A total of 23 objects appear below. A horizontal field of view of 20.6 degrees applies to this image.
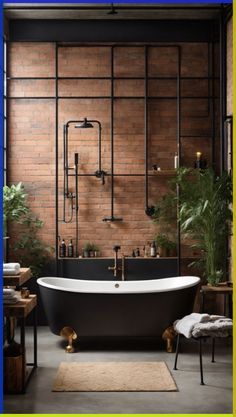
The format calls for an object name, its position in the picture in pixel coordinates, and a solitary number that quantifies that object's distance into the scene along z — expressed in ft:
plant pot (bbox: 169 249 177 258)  29.60
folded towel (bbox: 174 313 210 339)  19.62
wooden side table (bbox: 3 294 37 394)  18.11
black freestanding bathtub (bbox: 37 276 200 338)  23.95
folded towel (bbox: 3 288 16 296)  18.31
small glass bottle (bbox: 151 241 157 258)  29.50
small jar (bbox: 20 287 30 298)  19.86
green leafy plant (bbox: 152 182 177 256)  29.50
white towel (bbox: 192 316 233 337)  19.34
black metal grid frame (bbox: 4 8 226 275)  29.55
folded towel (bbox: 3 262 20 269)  18.38
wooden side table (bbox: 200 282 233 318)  24.11
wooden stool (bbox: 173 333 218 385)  19.21
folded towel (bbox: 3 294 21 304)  18.47
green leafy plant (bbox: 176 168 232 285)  25.56
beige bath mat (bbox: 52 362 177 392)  18.95
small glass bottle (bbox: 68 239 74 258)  29.58
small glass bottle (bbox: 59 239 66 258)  29.60
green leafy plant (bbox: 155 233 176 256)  29.48
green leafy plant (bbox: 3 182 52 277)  28.68
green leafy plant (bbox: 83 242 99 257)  29.55
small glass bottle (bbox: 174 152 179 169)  29.48
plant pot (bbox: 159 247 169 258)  29.50
